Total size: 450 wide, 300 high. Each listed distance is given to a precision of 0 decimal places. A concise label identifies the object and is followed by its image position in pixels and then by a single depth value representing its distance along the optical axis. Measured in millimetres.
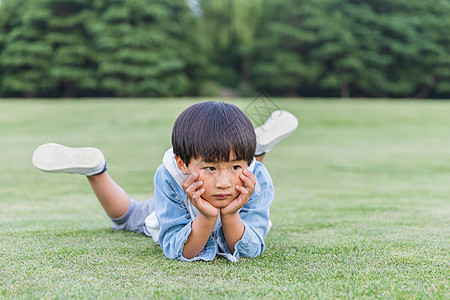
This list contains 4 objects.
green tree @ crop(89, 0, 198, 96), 26500
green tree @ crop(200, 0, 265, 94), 29359
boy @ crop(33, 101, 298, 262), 1799
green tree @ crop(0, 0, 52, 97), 26203
